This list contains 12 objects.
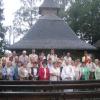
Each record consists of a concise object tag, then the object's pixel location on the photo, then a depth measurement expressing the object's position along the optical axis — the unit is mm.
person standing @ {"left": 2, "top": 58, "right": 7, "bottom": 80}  7342
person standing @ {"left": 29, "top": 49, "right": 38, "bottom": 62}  8072
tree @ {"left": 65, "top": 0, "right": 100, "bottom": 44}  19492
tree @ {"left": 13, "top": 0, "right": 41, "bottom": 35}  27601
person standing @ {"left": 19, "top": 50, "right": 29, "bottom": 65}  8023
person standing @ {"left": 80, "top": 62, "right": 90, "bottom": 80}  7902
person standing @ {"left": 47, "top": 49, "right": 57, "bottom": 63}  8559
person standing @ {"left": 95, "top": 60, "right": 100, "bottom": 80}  7846
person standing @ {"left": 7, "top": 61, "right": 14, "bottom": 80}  7362
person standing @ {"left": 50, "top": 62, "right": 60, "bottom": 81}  7349
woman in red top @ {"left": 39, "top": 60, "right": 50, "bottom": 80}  7252
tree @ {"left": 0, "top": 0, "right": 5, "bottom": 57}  21242
